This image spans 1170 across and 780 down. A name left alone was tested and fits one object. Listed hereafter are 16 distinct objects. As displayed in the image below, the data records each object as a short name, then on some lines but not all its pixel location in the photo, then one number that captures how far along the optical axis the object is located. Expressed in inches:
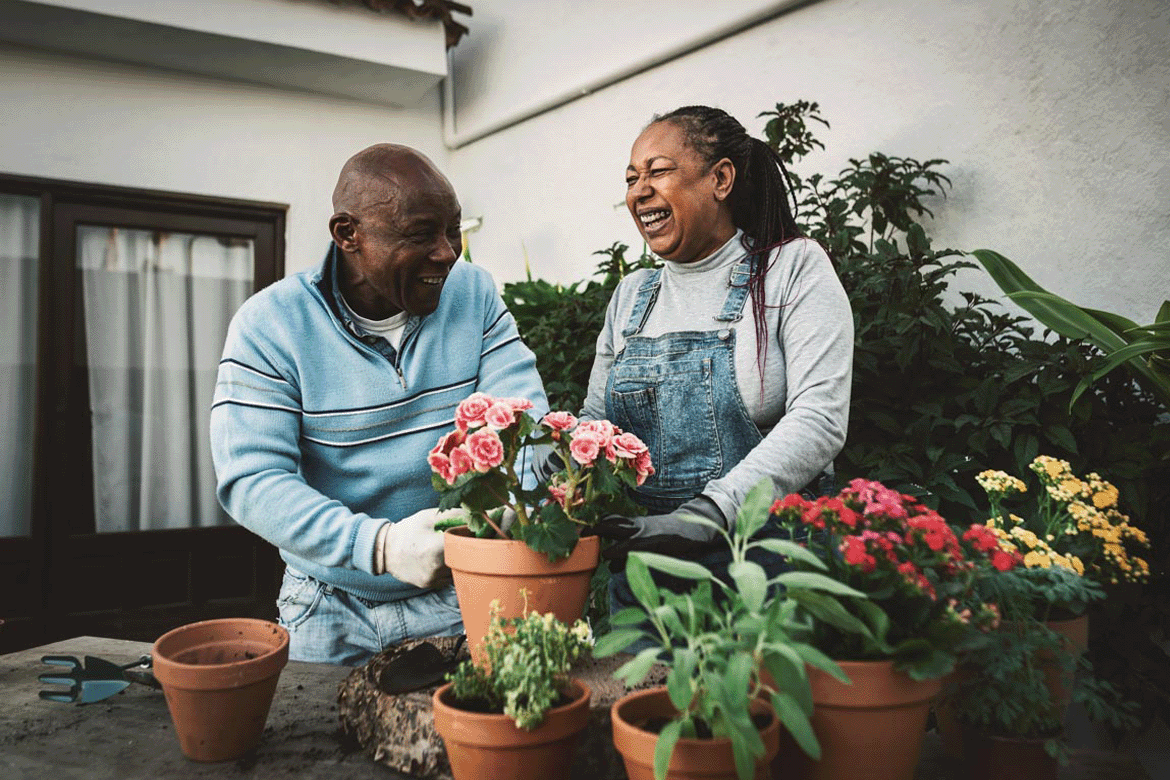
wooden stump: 42.5
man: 58.7
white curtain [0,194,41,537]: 183.0
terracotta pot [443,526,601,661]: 45.1
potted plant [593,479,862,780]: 30.7
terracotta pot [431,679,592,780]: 36.3
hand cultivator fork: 54.4
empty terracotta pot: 42.5
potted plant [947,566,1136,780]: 37.7
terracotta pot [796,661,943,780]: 34.6
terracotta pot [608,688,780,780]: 32.1
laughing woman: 58.2
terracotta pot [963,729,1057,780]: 38.4
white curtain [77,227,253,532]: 193.5
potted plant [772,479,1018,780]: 34.6
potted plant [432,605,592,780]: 36.3
